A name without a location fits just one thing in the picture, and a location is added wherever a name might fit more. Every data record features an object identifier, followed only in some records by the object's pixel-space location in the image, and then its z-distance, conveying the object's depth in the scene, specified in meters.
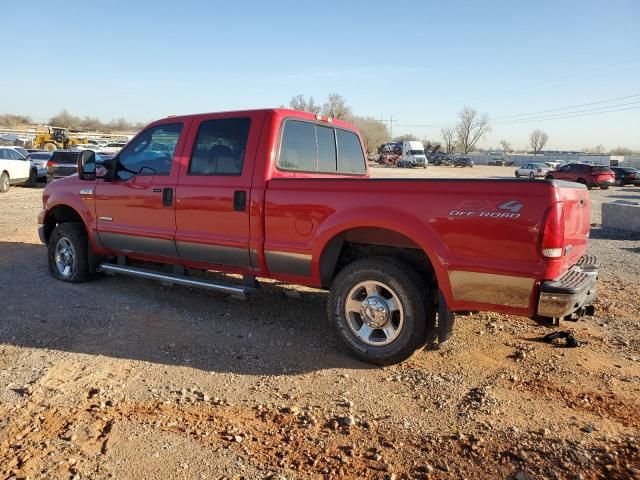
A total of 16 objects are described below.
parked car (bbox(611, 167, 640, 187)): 37.72
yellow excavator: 48.19
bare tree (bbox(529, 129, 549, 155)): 158.80
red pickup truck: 3.52
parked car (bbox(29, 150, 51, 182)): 22.98
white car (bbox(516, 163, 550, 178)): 47.04
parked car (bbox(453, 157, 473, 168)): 77.12
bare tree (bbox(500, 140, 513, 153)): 167.27
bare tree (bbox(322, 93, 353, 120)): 92.00
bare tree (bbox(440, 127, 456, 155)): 128.51
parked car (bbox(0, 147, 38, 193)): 19.48
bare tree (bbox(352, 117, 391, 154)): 102.94
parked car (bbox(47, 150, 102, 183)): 20.67
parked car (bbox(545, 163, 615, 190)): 32.69
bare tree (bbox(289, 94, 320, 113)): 86.64
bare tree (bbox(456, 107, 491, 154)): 129.25
